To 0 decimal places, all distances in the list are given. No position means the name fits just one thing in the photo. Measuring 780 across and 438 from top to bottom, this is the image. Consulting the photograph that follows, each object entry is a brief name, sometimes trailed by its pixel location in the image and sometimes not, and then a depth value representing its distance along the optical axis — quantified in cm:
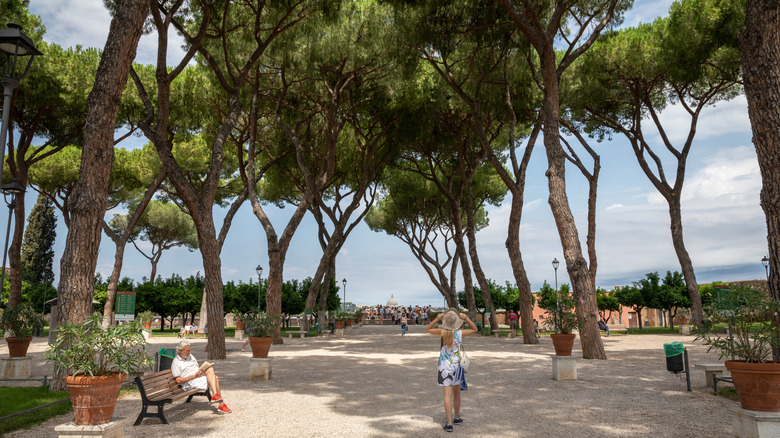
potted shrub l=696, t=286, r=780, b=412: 408
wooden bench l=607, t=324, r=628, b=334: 2612
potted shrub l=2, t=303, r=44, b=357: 870
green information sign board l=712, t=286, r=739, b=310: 479
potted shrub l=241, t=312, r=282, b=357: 862
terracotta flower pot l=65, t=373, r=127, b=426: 388
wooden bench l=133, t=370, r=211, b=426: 505
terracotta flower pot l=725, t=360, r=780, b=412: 405
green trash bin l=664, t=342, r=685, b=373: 709
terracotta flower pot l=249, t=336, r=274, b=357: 860
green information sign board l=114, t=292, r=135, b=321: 1609
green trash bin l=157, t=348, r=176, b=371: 742
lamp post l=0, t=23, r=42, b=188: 625
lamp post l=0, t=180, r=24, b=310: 1177
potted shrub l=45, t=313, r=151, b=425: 390
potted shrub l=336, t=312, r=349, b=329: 2134
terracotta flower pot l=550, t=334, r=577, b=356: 954
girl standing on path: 486
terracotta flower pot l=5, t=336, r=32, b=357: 860
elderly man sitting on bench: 588
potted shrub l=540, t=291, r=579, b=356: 955
